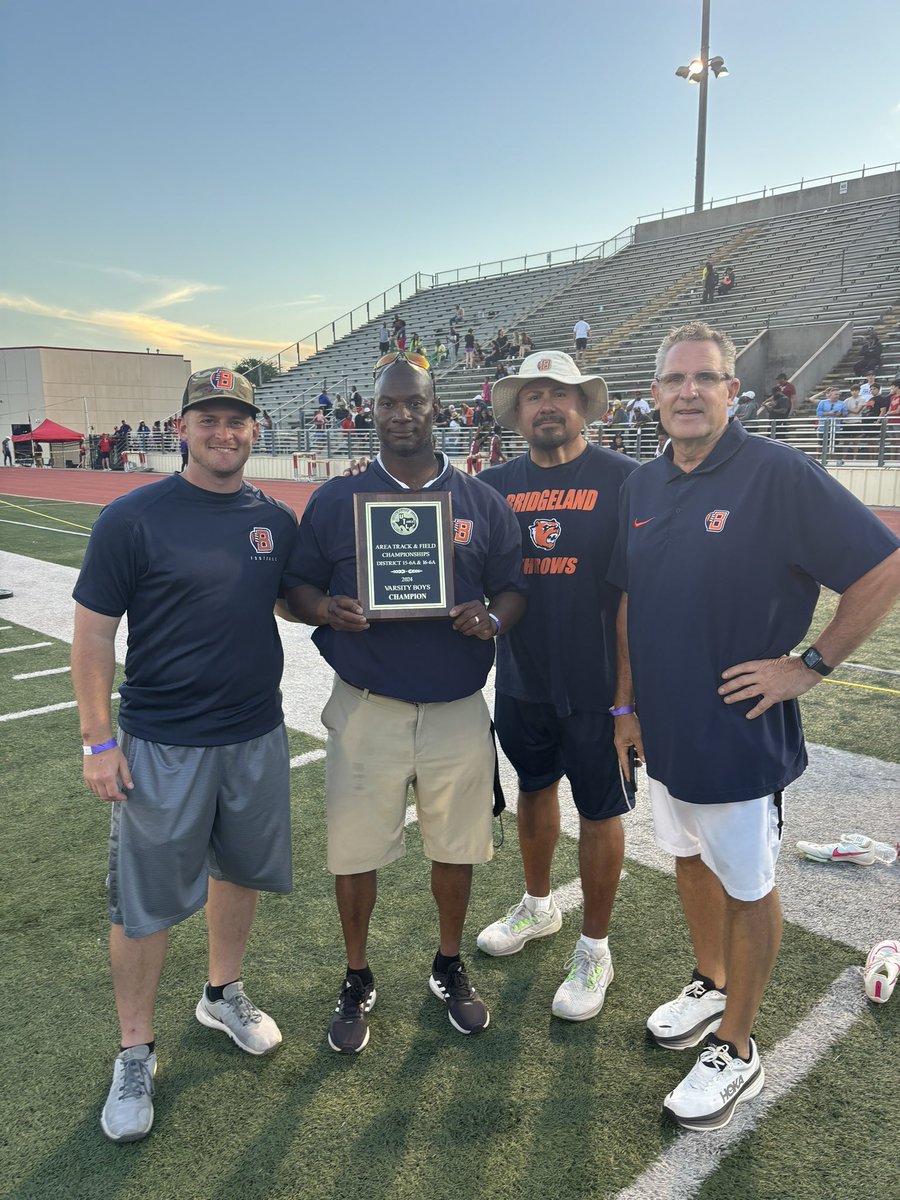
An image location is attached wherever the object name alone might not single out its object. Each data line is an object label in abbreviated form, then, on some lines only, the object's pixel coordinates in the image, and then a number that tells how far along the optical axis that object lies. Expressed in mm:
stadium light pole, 33406
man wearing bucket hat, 2803
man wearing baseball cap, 2289
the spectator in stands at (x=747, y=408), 18080
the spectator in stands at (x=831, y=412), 16141
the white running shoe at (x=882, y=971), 2662
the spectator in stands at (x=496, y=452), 20578
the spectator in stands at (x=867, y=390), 17344
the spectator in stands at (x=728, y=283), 28031
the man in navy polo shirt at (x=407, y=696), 2568
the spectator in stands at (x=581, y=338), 28469
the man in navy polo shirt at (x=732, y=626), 2170
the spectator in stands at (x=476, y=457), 20812
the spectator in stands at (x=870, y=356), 19500
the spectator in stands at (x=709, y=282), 28062
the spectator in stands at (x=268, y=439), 31391
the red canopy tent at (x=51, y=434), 43319
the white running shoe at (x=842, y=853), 3518
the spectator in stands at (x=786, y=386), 18234
